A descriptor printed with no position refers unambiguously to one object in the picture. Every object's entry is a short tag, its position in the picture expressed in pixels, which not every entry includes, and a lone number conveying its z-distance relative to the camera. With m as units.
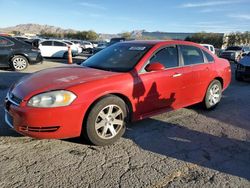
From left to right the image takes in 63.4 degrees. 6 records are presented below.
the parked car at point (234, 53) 17.80
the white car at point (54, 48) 13.91
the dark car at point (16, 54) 8.07
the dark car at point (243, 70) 7.81
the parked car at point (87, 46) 24.12
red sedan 2.62
